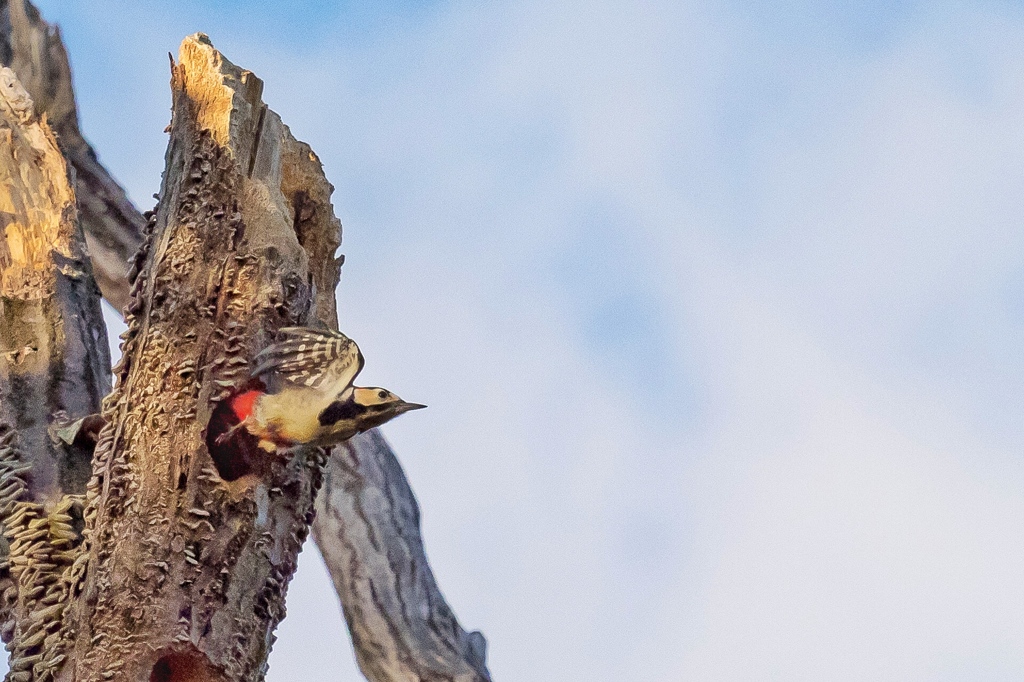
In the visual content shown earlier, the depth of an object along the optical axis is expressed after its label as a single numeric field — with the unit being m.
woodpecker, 15.09
